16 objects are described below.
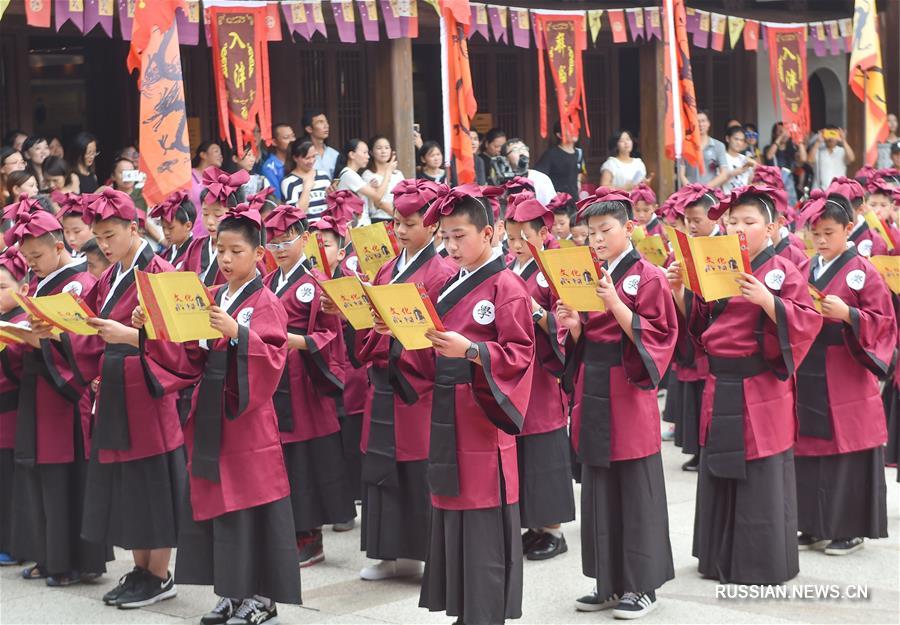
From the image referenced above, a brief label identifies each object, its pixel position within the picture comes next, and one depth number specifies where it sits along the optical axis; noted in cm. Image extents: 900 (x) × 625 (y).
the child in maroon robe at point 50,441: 1303
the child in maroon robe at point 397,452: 1276
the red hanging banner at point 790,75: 3140
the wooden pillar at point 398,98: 2636
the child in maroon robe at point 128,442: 1249
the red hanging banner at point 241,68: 2228
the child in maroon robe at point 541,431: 1384
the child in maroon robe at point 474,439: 1045
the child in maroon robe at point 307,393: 1405
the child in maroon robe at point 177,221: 1608
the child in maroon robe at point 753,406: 1220
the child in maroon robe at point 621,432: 1184
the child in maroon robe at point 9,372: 1341
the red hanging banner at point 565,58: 2783
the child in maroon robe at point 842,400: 1352
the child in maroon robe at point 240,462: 1132
